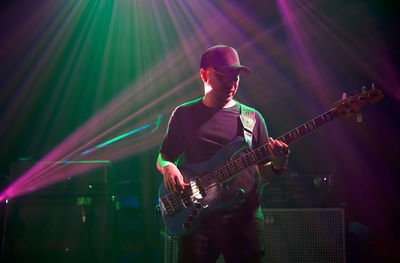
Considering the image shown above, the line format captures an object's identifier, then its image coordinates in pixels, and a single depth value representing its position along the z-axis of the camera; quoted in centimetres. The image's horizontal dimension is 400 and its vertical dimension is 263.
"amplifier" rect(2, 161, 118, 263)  358
